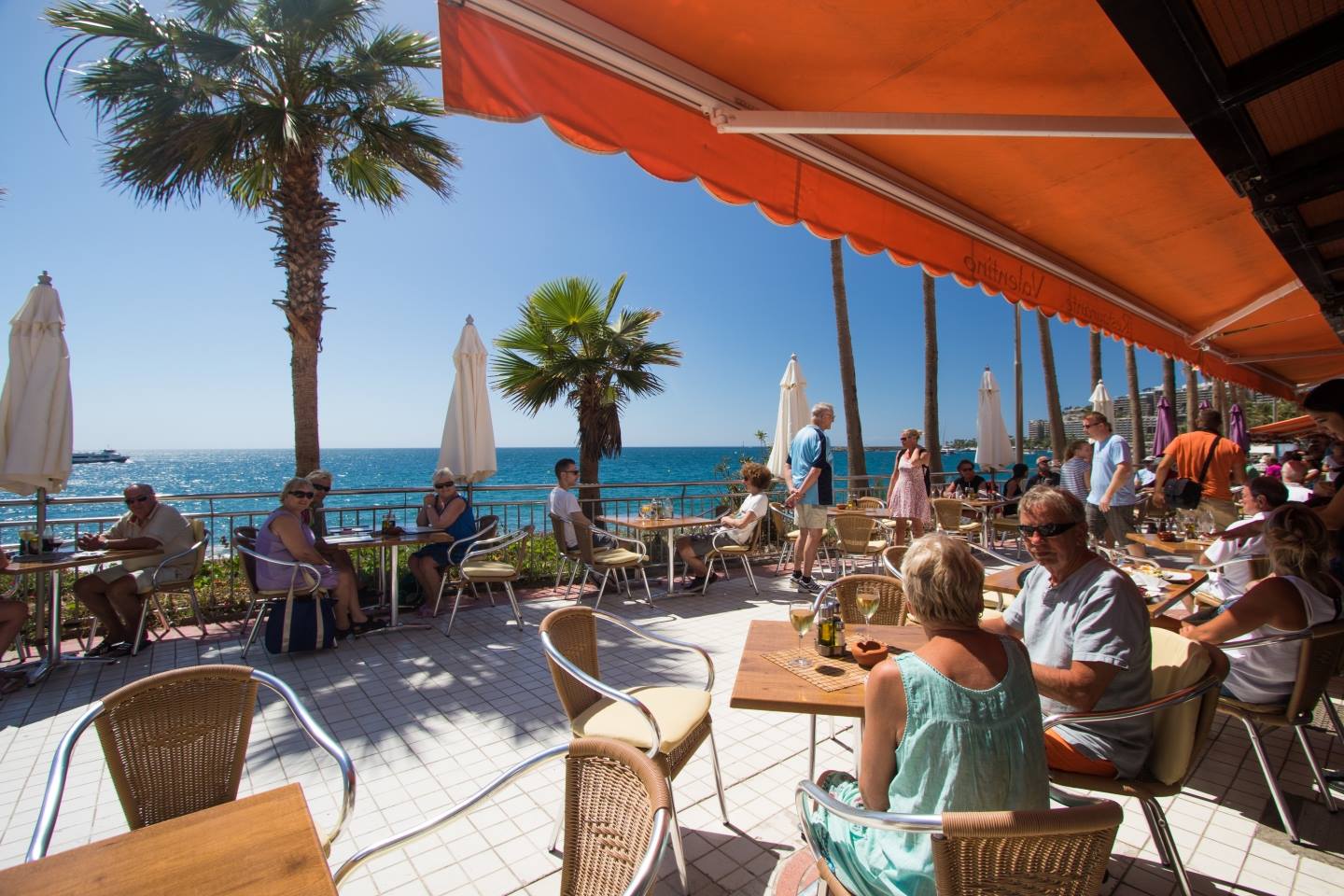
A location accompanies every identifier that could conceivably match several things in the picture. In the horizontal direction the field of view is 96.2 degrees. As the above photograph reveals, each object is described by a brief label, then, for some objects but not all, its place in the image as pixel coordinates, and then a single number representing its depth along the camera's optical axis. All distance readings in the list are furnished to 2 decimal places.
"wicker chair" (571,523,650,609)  5.64
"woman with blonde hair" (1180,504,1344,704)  2.24
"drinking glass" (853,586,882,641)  2.27
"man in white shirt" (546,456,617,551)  5.70
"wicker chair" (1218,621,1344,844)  2.23
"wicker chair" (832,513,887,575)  6.32
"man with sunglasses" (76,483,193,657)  4.44
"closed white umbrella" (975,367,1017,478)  12.03
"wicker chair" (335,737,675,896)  1.14
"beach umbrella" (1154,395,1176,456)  10.34
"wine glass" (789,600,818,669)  2.20
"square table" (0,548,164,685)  3.83
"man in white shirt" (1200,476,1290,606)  2.92
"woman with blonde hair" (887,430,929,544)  7.05
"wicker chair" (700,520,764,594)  6.19
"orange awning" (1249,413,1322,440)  15.56
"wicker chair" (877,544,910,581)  3.40
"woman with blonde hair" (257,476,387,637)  4.42
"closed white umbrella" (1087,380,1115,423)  14.09
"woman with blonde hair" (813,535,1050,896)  1.28
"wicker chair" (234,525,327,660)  4.42
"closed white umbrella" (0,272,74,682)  4.20
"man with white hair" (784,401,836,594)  6.25
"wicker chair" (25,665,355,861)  1.58
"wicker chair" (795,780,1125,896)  1.00
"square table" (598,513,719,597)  6.04
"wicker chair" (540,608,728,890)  1.99
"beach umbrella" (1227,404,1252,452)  12.98
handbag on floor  4.45
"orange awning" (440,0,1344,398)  1.62
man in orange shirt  5.38
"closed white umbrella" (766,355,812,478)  8.95
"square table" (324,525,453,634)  4.91
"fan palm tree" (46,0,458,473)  5.43
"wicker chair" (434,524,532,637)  5.10
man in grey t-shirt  1.78
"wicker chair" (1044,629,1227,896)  1.76
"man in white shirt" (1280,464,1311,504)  7.79
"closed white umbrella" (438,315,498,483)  6.40
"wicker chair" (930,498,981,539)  7.45
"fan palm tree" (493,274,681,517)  9.14
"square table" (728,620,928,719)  1.74
